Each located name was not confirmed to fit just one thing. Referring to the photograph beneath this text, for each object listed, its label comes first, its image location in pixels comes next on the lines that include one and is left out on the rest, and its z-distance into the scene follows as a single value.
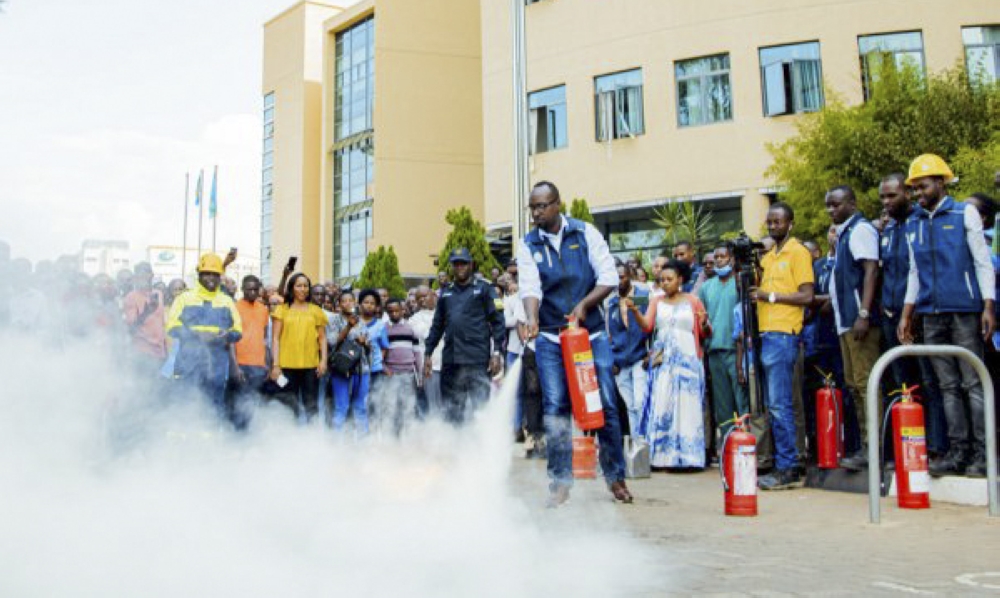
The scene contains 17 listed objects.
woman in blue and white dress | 9.58
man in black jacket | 9.50
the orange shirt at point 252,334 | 9.95
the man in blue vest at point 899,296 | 7.20
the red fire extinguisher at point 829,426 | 7.83
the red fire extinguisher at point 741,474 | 6.43
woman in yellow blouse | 10.11
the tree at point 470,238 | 26.81
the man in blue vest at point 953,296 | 6.82
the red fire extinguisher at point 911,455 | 6.52
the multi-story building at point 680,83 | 24.25
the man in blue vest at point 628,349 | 10.27
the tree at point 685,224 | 23.69
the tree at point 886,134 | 20.56
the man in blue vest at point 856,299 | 7.50
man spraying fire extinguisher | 6.54
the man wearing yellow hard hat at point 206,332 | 6.21
